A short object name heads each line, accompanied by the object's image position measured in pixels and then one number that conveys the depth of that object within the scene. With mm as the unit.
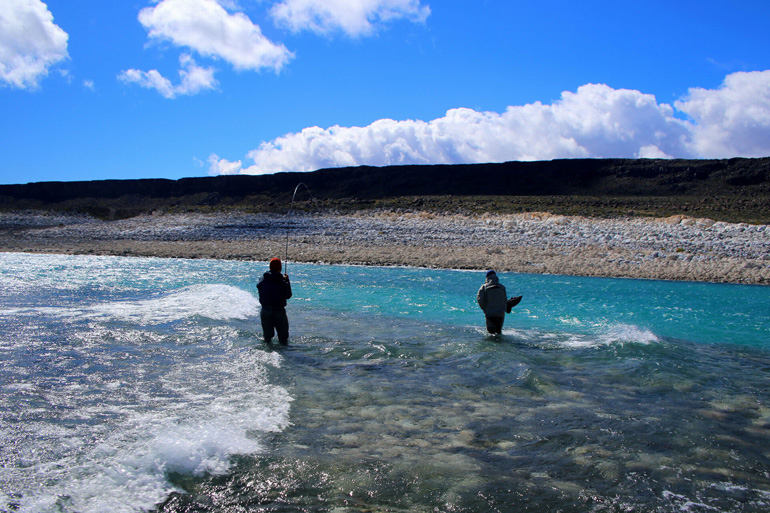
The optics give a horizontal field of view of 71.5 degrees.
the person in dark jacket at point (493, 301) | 10297
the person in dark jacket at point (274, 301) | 9023
